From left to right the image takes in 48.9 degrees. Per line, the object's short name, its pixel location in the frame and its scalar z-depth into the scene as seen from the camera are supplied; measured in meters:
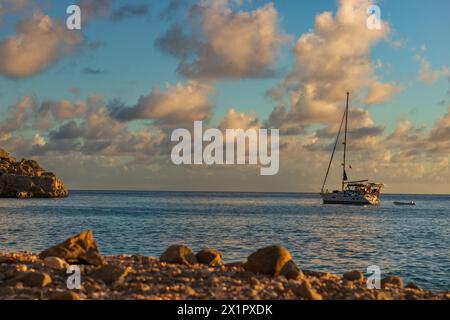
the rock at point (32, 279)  15.39
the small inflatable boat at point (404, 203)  193.65
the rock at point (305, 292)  15.18
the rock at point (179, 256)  20.42
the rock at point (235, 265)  20.07
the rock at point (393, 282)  21.16
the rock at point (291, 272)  18.06
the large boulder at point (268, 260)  18.34
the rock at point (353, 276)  20.47
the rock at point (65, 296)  13.71
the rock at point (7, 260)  19.31
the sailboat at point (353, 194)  144.62
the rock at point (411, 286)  21.47
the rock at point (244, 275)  17.42
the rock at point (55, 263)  17.78
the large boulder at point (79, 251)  18.87
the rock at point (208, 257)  21.09
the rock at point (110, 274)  16.27
